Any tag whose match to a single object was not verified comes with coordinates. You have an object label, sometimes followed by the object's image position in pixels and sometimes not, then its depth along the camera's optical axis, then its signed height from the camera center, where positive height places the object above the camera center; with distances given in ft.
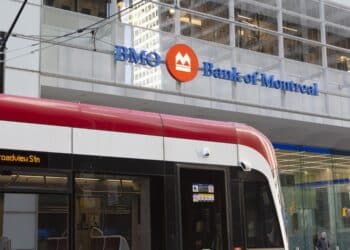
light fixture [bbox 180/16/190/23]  64.41 +20.05
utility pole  38.60 +9.72
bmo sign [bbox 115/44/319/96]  58.44 +14.73
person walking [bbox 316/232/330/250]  79.97 -3.43
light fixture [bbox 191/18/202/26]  65.36 +20.06
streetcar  20.47 +1.33
